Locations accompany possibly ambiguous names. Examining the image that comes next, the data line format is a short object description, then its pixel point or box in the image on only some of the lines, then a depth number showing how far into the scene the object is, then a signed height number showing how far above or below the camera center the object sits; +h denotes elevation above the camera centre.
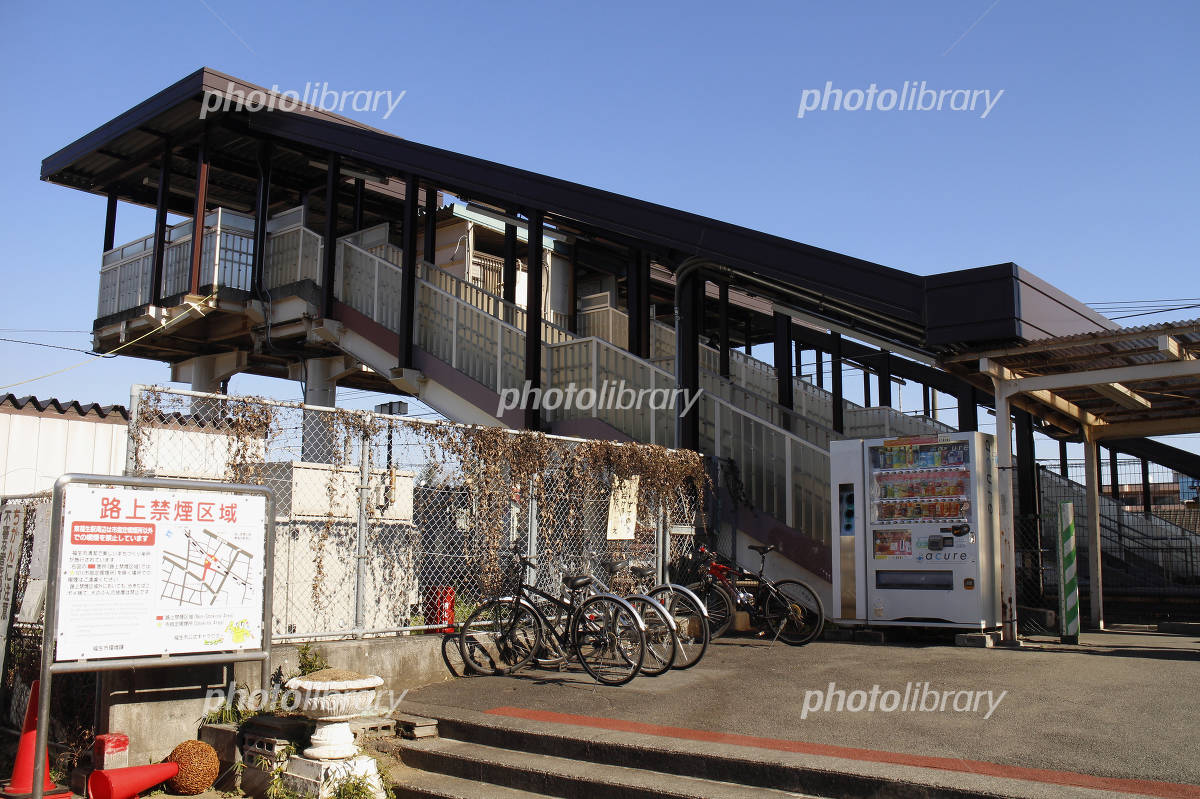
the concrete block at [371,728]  6.57 -1.45
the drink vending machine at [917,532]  9.84 +0.00
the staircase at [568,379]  12.11 +2.29
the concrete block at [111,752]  6.14 -1.50
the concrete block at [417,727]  6.82 -1.45
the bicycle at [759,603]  10.02 -0.78
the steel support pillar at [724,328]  19.14 +4.07
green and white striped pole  9.96 -0.55
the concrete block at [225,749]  6.47 -1.56
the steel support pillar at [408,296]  15.58 +3.69
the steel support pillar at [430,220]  17.30 +5.58
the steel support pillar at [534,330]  14.39 +2.97
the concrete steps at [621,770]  4.91 -1.42
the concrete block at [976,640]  9.66 -1.08
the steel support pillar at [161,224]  17.61 +5.46
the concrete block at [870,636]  10.20 -1.12
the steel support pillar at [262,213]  17.39 +5.59
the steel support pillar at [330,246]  16.55 +4.79
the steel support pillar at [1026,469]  15.98 +1.12
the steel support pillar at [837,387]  19.55 +3.02
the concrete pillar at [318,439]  7.63 +0.67
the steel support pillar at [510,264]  17.88 +4.89
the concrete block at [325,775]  5.88 -1.56
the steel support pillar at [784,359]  18.11 +3.27
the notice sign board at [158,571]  5.76 -0.33
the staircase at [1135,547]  18.19 -0.22
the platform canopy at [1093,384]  9.62 +1.70
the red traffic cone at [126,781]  5.88 -1.63
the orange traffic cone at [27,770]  5.87 -1.56
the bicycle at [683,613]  8.53 -0.81
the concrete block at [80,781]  6.25 -1.73
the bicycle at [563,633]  7.96 -0.93
